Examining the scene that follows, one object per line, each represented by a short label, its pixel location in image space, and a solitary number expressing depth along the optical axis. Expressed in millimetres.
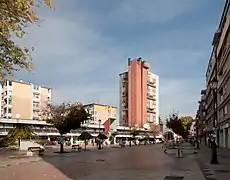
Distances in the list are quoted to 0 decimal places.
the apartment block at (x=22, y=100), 69262
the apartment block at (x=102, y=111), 88652
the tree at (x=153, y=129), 90733
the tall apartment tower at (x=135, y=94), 91646
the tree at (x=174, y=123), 58435
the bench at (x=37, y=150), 25162
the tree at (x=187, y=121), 82440
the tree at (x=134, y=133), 74146
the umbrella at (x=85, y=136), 39038
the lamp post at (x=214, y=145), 15515
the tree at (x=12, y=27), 4753
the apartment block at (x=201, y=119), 73331
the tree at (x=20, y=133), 19872
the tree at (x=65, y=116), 29588
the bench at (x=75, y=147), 34223
